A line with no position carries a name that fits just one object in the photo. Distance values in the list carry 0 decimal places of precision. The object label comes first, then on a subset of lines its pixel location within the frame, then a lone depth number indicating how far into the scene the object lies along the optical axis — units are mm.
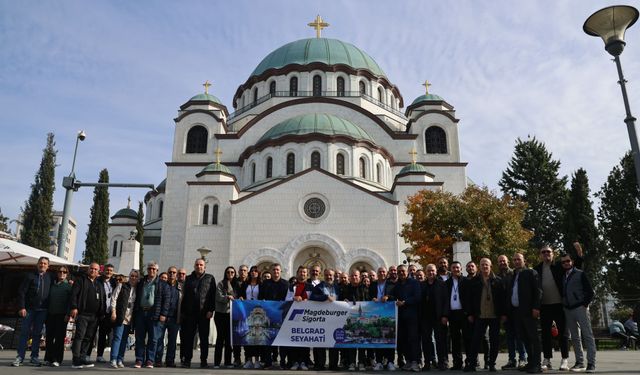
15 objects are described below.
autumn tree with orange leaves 20158
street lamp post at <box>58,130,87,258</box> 15062
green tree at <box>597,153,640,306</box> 27188
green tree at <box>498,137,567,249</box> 34281
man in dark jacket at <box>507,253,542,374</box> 7402
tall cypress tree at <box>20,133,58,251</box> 30281
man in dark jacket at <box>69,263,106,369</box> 8039
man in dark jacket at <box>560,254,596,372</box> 7520
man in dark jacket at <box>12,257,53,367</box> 8188
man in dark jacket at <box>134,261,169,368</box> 8258
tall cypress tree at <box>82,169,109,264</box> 28723
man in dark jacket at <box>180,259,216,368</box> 8531
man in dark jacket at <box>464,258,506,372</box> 7875
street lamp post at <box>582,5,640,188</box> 7918
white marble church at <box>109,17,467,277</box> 25734
